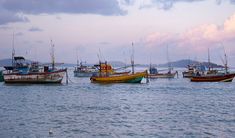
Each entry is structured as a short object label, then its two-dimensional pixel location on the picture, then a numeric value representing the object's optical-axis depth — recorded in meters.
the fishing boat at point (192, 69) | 117.71
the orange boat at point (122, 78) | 78.50
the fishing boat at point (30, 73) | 74.94
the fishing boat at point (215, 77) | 87.81
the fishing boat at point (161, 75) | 126.47
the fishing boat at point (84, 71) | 135.50
